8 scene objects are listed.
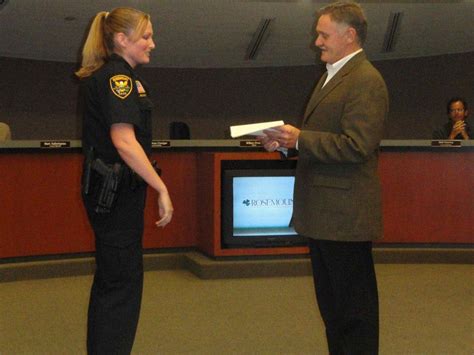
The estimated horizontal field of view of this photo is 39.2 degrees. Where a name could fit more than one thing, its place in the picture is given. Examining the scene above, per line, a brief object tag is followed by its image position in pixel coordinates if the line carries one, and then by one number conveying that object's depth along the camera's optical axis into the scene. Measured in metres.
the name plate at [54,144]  4.71
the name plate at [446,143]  5.21
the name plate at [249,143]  5.11
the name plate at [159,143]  5.03
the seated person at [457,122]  5.66
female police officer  2.17
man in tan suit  2.18
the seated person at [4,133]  5.25
